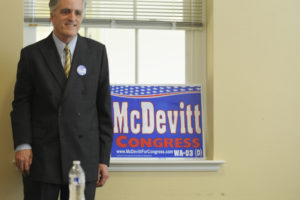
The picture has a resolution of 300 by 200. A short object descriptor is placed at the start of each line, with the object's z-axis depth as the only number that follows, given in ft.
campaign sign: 13.15
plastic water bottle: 8.69
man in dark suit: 10.87
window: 13.78
